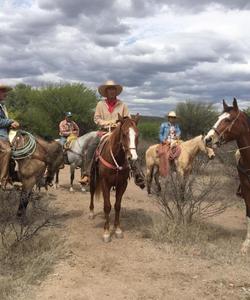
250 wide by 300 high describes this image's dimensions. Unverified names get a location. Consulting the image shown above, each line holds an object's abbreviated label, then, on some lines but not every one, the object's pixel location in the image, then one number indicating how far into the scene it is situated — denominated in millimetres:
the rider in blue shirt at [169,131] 7976
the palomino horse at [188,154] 7545
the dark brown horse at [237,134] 4467
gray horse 7739
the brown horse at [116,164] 4518
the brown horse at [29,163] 5060
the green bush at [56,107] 20688
